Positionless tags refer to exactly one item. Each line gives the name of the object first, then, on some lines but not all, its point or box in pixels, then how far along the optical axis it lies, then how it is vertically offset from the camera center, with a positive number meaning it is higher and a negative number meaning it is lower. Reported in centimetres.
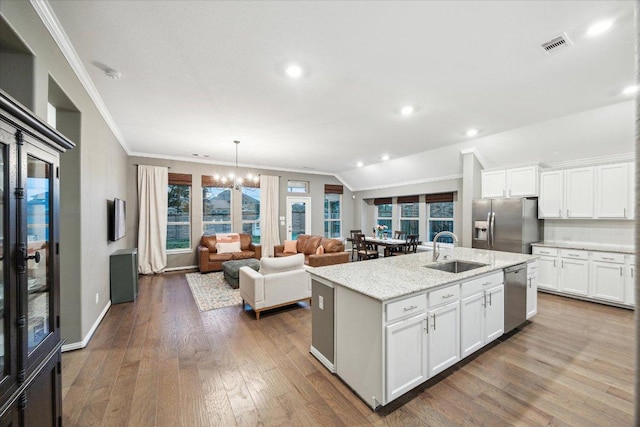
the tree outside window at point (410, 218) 790 -15
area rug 412 -147
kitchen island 186 -92
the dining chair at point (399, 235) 774 -68
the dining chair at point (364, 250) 699 -105
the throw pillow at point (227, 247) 643 -89
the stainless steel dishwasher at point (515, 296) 289 -100
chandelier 568 +88
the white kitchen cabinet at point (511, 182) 476 +61
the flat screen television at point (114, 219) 402 -9
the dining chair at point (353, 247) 775 -113
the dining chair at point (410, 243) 670 -81
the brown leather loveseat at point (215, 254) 602 -102
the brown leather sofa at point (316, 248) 509 -88
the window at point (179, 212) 657 +4
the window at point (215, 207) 693 +18
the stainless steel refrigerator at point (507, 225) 457 -22
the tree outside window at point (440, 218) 707 -14
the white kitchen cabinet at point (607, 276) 378 -99
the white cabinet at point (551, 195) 453 +33
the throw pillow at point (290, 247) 685 -92
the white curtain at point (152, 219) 597 -13
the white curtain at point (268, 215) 759 -5
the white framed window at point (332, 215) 934 -7
